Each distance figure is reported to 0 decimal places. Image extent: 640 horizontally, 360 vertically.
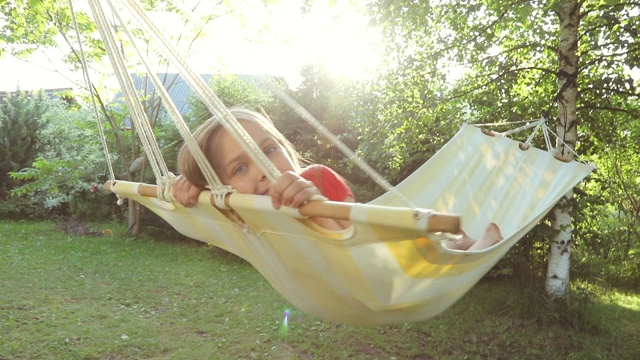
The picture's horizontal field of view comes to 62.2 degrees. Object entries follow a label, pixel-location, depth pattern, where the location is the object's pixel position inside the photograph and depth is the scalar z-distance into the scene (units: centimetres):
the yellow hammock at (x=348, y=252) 83
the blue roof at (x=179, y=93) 1494
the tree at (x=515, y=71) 312
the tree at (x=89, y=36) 559
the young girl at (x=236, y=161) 125
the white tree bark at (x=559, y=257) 331
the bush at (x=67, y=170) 684
